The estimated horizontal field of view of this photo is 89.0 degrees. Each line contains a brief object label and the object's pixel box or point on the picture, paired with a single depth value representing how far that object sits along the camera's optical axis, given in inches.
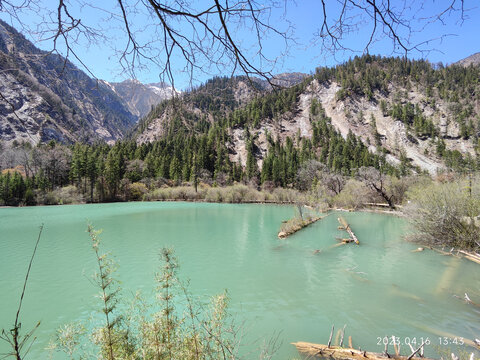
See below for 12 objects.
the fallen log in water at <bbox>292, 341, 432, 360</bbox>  160.7
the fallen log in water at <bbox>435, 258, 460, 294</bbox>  295.0
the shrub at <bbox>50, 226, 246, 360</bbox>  111.3
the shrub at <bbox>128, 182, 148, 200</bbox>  2054.6
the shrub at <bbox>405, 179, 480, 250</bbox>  390.9
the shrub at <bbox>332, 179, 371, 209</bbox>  1206.3
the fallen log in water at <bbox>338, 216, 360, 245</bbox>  538.1
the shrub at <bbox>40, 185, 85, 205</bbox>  1555.1
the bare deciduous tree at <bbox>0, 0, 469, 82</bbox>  64.4
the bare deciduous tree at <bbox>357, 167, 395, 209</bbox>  1157.1
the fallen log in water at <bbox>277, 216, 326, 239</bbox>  621.6
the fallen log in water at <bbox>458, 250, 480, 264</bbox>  356.6
